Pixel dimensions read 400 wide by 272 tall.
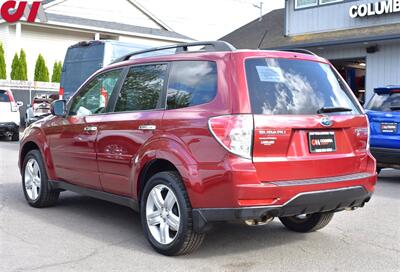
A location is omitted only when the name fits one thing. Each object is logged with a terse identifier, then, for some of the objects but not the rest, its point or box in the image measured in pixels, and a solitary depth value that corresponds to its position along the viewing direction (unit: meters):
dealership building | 17.80
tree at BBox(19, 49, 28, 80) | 26.94
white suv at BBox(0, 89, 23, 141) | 18.11
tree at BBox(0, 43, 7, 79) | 27.06
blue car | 9.60
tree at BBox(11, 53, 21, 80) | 26.94
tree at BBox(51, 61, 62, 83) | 28.83
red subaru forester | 4.56
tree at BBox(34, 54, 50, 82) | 27.97
